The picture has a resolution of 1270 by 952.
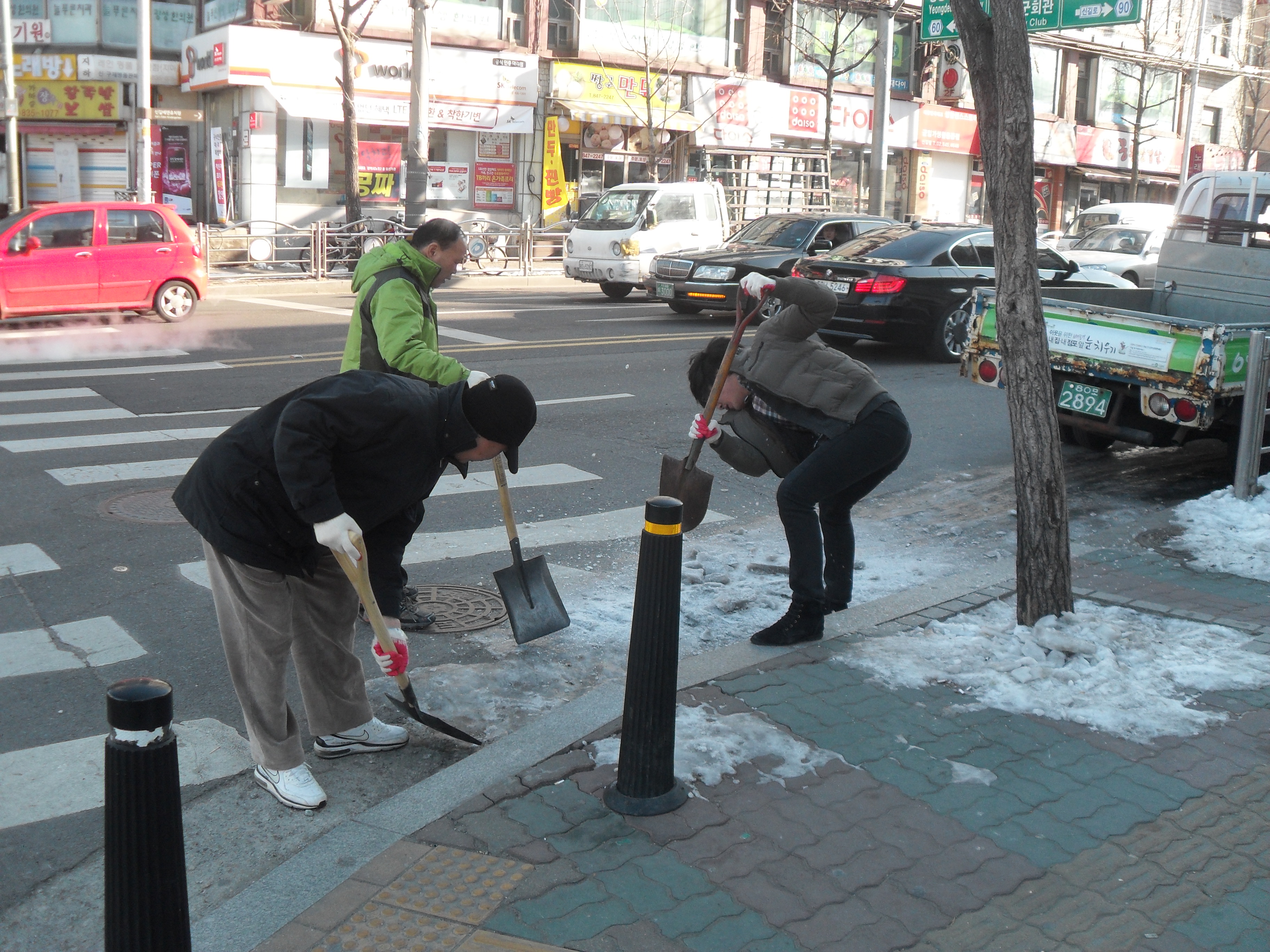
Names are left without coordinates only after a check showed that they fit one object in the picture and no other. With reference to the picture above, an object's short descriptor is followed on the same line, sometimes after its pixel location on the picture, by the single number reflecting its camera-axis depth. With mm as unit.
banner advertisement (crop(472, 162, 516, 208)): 30359
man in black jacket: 3430
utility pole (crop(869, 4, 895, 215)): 26844
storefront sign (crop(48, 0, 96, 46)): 28047
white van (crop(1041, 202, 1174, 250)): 23875
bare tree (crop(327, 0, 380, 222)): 22781
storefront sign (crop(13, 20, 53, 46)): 28203
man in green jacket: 5047
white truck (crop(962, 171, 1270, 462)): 7734
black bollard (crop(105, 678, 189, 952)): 2363
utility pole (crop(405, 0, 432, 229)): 22719
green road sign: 20125
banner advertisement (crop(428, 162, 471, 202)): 29578
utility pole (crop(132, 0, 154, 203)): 22406
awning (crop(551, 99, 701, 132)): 30422
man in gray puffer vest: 5082
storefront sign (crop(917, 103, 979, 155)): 38906
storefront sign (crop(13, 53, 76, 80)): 27938
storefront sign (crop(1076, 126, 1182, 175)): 43156
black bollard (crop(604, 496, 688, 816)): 3709
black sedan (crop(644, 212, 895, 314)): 16328
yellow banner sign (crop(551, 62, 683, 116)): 30766
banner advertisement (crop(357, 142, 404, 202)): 28578
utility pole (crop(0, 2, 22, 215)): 22297
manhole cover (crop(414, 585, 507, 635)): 5590
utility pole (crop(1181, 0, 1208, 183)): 39500
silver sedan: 21641
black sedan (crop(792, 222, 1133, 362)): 13750
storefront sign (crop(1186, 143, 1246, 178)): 43781
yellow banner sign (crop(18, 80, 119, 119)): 28172
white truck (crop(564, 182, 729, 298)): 19609
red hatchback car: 14797
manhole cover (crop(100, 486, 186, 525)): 7027
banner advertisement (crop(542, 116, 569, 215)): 30688
